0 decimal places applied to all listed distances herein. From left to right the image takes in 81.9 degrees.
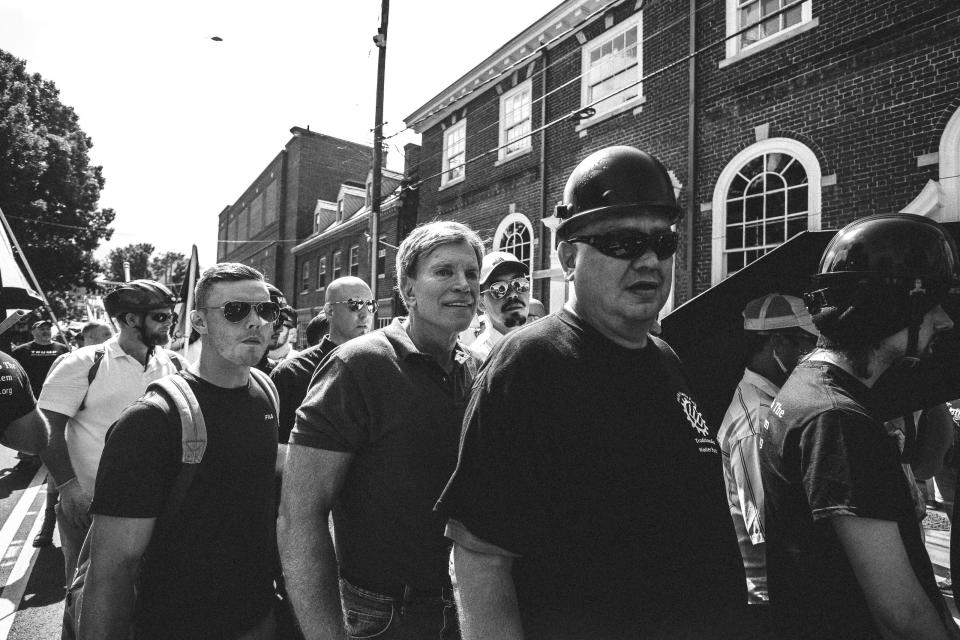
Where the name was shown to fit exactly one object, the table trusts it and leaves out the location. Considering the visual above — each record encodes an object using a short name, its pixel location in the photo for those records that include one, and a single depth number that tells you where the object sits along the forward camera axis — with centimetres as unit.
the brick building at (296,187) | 3197
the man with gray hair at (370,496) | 161
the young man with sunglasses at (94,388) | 296
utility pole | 1350
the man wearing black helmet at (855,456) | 136
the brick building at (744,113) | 712
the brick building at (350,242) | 1969
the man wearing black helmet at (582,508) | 110
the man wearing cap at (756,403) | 221
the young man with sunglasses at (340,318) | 382
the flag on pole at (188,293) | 528
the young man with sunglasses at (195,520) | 171
